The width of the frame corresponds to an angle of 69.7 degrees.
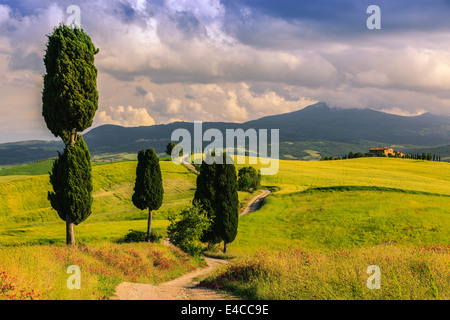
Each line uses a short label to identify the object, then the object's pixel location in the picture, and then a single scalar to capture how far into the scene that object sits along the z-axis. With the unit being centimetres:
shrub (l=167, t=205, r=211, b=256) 3822
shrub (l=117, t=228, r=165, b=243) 4472
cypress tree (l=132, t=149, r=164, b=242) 4856
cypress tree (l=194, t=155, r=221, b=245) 4597
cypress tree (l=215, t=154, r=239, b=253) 4588
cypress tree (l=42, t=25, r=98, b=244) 2833
